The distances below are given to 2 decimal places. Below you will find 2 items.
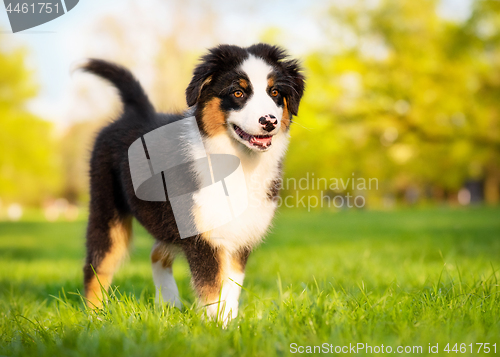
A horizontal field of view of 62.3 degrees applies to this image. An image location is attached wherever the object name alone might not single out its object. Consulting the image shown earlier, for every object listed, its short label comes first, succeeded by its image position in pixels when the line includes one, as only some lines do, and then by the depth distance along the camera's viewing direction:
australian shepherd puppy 2.89
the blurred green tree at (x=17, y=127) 14.62
